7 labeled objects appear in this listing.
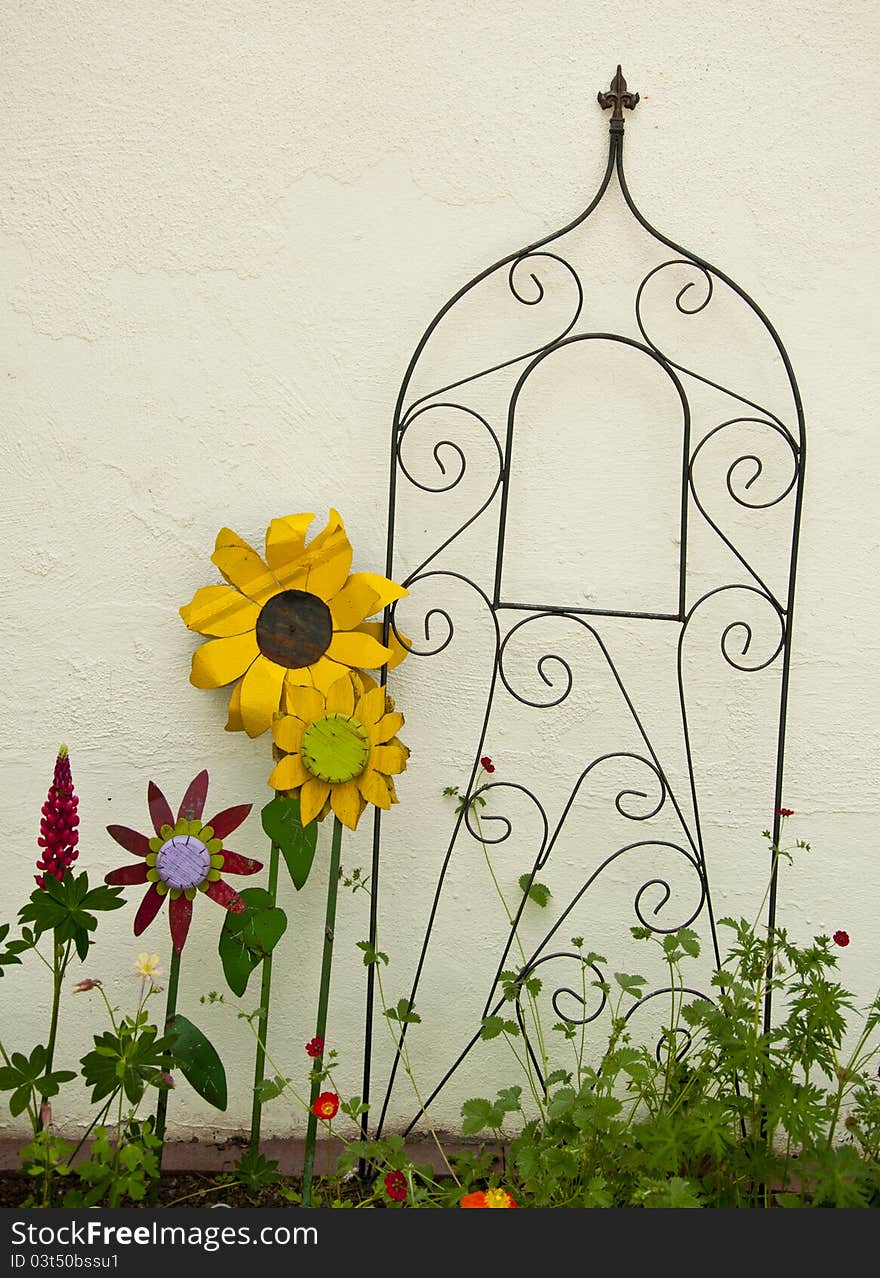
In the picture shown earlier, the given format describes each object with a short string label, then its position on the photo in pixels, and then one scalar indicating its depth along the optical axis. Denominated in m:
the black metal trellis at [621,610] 1.67
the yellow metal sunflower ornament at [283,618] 1.60
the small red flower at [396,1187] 1.43
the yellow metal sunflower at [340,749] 1.55
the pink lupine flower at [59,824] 1.39
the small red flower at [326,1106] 1.42
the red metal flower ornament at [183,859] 1.50
